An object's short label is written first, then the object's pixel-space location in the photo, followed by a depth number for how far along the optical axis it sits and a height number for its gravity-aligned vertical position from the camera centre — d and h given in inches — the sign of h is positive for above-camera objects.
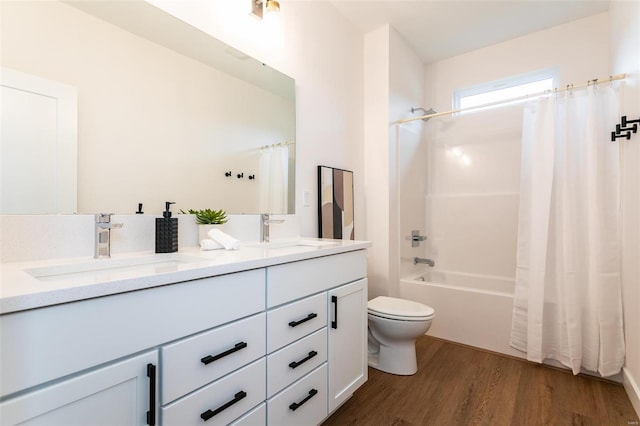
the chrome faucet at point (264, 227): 68.1 -3.9
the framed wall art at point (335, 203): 85.3 +2.0
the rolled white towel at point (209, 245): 51.3 -6.0
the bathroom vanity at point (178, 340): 24.0 -13.8
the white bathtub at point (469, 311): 90.4 -31.2
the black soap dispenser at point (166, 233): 47.8 -3.8
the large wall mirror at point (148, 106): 40.1 +17.7
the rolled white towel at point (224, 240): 51.3 -5.2
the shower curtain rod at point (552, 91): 75.1 +32.9
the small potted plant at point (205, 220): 55.6 -2.0
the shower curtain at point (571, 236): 75.2 -6.6
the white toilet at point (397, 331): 75.3 -30.7
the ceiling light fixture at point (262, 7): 65.4 +43.8
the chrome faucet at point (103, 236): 42.5 -3.8
